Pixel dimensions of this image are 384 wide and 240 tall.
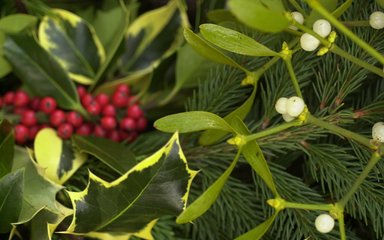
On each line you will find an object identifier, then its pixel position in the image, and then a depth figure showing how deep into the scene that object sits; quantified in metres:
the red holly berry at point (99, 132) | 0.66
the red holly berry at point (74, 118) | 0.65
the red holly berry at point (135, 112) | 0.66
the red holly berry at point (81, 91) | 0.67
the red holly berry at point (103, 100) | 0.67
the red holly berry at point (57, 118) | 0.65
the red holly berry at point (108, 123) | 0.66
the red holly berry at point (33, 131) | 0.65
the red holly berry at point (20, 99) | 0.65
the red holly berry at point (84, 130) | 0.66
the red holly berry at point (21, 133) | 0.64
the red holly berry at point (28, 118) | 0.65
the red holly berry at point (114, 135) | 0.66
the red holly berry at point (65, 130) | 0.63
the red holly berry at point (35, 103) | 0.66
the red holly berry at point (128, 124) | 0.66
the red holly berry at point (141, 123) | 0.66
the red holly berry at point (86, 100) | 0.67
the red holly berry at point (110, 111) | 0.66
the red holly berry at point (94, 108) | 0.66
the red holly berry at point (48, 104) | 0.65
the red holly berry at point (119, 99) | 0.67
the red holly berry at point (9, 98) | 0.66
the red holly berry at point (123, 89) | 0.67
